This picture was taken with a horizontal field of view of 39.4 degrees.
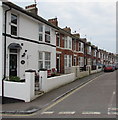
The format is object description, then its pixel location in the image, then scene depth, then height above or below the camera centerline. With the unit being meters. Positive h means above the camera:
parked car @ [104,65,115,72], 36.16 -1.29
